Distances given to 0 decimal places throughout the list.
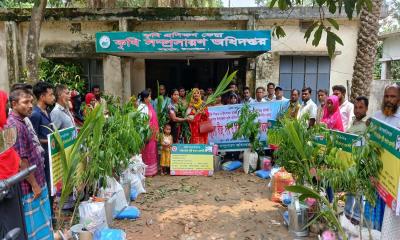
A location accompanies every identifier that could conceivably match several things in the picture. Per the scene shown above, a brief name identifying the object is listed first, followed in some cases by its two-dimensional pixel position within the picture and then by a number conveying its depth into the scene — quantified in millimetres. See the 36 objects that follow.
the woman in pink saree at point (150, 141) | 5484
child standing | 5711
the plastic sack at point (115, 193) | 3693
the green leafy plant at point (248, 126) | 5645
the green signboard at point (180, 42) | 6469
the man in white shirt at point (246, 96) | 6721
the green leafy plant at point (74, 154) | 2994
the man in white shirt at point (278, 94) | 6562
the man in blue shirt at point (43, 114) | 3502
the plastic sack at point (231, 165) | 6059
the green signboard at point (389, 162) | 2248
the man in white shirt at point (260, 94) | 6445
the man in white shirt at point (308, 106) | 5702
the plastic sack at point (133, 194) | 4621
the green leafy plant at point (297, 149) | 3258
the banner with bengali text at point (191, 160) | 5594
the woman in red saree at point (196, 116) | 5895
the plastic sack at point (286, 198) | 4273
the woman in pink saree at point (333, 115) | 4332
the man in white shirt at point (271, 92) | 6824
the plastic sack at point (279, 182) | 4488
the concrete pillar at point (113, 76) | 8648
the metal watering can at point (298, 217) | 3486
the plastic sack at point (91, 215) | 3209
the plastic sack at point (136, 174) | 4504
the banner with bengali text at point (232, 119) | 5957
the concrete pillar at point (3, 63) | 8531
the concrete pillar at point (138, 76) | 9125
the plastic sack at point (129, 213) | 3963
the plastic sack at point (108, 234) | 3115
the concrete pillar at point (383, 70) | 11992
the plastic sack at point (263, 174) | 5602
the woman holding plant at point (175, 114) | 5871
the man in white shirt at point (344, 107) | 4742
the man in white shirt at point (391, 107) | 3059
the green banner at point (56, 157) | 2863
